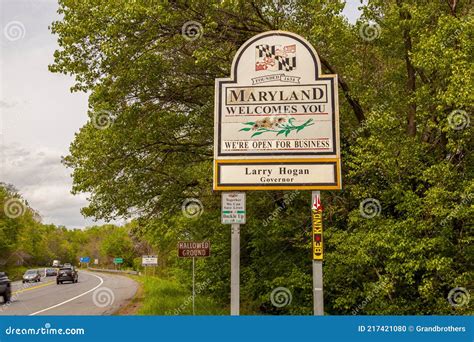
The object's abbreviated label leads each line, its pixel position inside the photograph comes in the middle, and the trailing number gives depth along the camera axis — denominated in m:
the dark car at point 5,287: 20.40
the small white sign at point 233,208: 9.95
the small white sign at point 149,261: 18.39
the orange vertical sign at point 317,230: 9.68
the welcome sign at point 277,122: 9.79
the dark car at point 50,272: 57.16
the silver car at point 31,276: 42.88
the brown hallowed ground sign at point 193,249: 13.05
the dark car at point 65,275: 39.74
